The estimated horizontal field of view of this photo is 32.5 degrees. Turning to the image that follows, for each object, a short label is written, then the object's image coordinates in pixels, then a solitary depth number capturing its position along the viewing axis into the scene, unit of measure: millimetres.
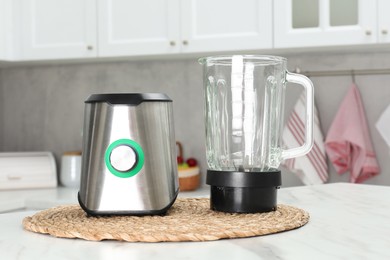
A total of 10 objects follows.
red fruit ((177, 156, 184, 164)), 2959
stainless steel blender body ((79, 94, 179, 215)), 1012
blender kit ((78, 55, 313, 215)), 1015
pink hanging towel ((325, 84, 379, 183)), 2711
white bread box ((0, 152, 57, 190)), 2908
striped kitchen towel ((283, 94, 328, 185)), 2791
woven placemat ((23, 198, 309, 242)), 870
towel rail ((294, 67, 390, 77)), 2763
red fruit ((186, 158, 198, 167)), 2970
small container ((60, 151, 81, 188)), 3004
